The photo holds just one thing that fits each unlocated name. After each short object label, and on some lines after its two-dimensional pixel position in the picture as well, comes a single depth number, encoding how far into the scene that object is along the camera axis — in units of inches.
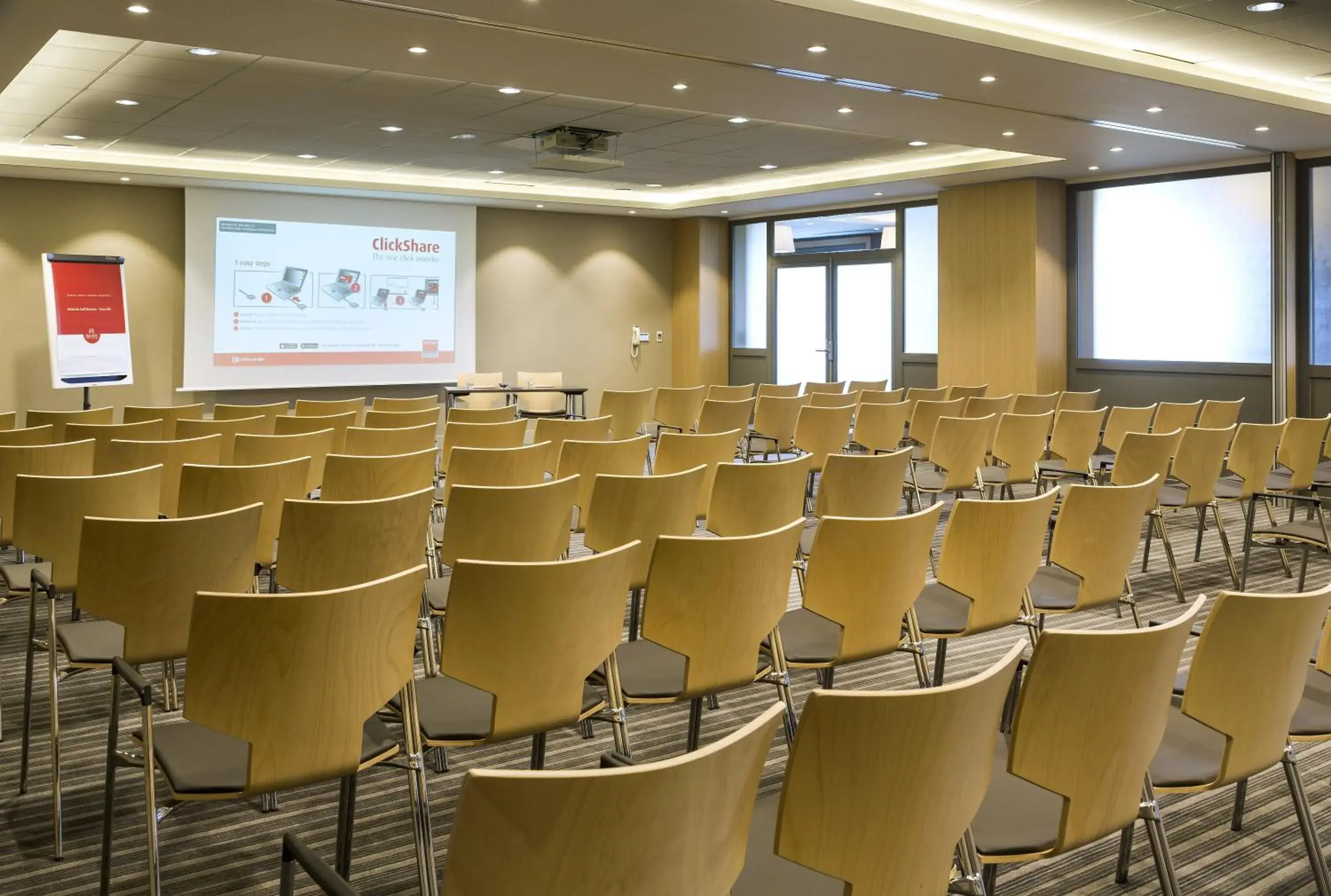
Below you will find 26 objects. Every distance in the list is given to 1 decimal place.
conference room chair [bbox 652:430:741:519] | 224.2
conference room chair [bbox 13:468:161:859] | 136.6
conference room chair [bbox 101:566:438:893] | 89.0
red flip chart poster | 454.3
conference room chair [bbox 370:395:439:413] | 328.8
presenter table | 474.3
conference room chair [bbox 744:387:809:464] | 340.8
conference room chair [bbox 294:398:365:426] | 316.2
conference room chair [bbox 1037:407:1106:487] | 278.8
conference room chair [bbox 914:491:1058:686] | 141.1
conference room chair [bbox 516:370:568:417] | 504.1
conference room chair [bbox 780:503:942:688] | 128.8
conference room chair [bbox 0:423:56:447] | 219.5
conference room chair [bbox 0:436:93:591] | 179.5
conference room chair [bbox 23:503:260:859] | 112.7
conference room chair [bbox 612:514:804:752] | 118.0
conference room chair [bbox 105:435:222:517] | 197.6
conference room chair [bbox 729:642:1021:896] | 66.4
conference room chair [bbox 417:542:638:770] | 102.0
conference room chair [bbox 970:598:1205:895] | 83.4
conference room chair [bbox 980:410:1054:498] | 273.1
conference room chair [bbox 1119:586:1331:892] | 93.4
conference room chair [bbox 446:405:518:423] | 303.6
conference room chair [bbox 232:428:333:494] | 207.8
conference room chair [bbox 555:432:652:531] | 214.5
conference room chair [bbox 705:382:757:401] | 390.9
